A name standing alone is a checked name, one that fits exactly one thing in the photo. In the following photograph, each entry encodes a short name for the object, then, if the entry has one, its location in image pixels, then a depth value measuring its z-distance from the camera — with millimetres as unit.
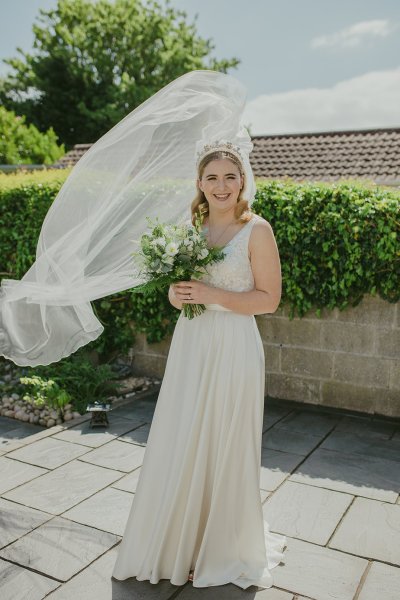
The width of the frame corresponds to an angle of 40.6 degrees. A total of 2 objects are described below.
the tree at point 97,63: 30641
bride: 2668
